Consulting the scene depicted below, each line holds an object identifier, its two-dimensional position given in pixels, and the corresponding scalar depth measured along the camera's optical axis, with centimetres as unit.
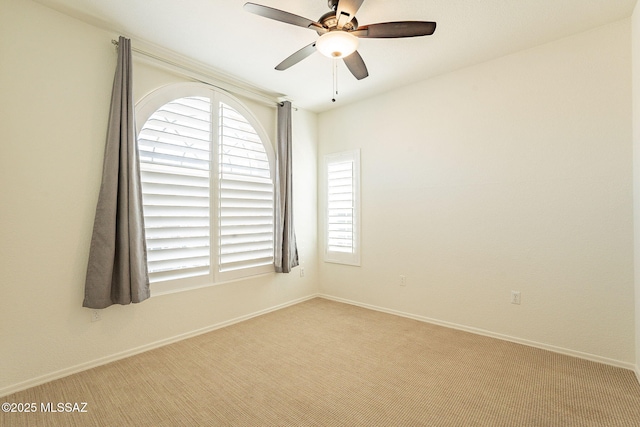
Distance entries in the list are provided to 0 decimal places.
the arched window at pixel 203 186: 288
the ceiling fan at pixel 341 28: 192
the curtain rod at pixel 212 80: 287
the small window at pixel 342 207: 417
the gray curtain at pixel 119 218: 245
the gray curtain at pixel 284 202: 391
